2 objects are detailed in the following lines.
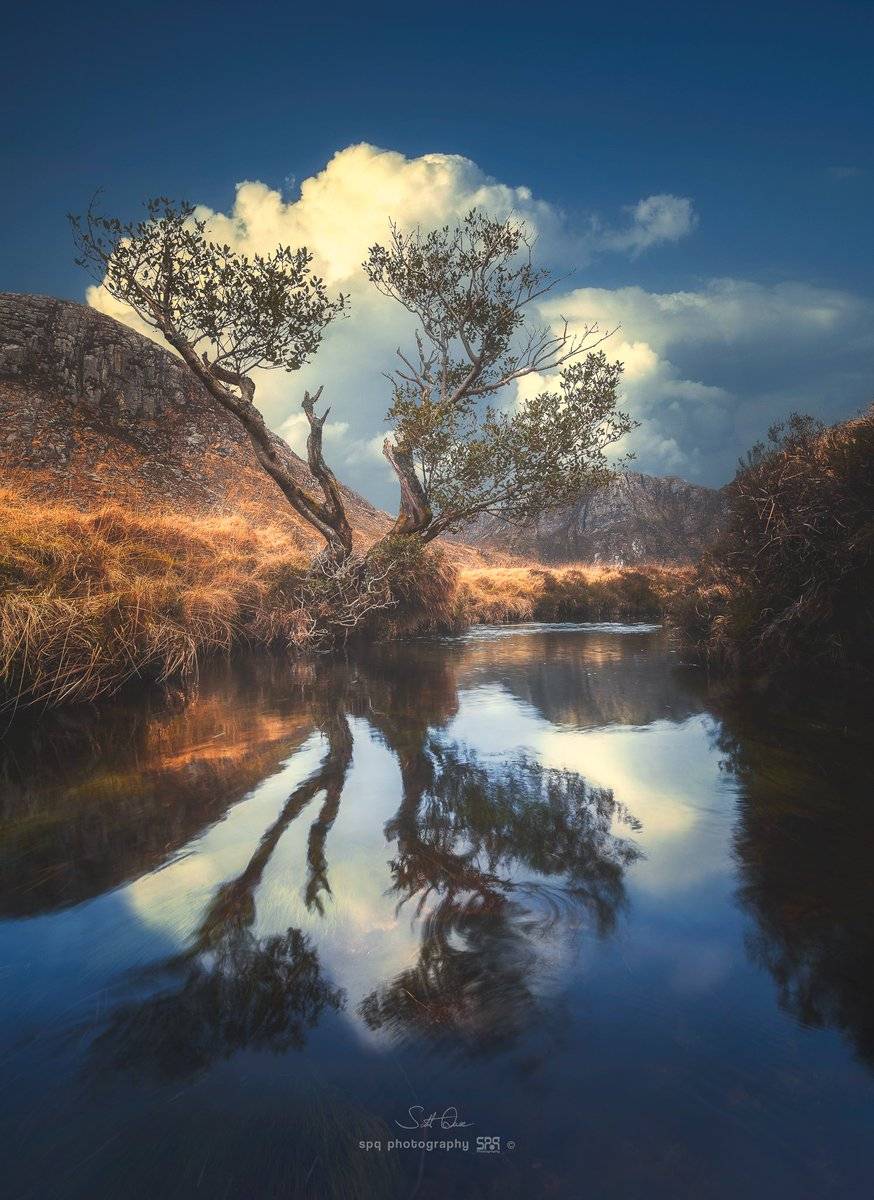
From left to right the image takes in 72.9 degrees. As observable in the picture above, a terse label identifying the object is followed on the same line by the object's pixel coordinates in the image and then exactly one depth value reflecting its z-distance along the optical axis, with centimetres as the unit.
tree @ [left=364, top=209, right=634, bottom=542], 1820
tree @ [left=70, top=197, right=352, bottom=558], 1388
